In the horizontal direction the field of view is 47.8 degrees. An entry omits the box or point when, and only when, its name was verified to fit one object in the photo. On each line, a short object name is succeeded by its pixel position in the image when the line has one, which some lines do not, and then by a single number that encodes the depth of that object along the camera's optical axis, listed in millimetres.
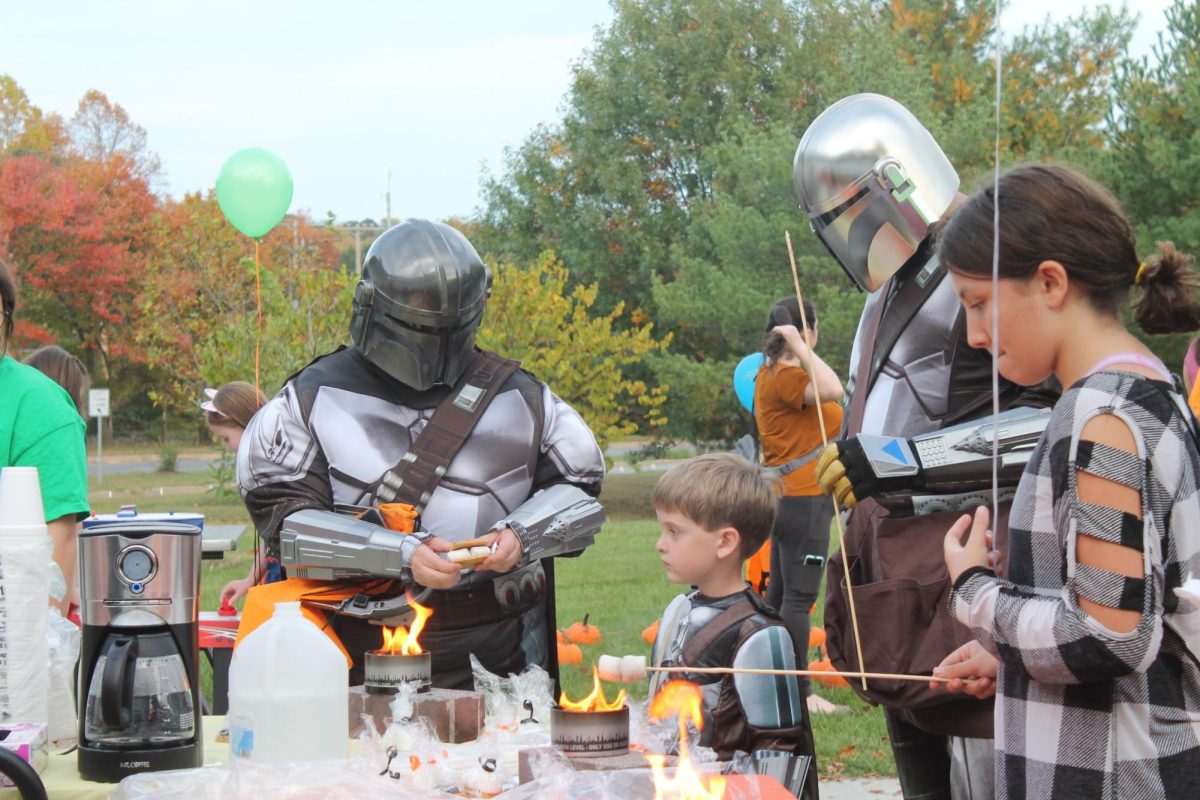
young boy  2664
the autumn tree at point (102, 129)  33250
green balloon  7617
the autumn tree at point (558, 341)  16531
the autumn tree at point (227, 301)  13586
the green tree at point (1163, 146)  15289
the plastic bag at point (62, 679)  2463
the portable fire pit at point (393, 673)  2508
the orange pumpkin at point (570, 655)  7348
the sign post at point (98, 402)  22725
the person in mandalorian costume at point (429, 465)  3309
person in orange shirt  6168
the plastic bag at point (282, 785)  1843
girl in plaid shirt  1923
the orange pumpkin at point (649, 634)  7453
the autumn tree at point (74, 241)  27312
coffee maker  2211
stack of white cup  2229
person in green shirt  3242
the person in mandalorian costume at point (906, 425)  2652
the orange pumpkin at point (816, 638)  7351
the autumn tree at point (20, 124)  29953
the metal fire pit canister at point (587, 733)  1987
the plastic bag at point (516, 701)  2509
